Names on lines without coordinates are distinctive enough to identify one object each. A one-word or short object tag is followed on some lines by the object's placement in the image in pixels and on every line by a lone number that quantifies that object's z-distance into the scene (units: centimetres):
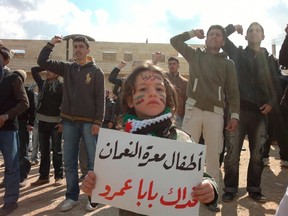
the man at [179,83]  411
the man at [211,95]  293
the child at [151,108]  122
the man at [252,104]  321
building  2008
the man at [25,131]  409
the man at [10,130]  291
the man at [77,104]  301
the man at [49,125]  397
